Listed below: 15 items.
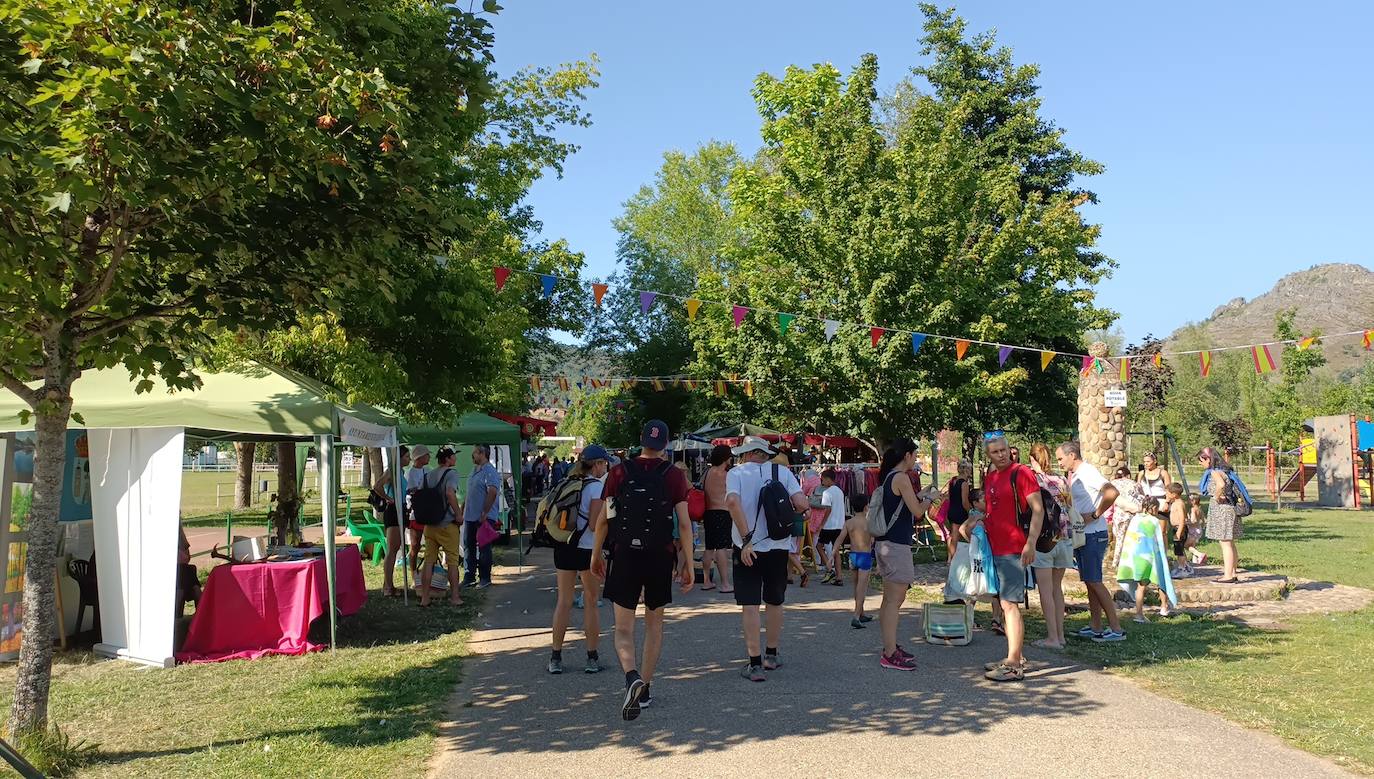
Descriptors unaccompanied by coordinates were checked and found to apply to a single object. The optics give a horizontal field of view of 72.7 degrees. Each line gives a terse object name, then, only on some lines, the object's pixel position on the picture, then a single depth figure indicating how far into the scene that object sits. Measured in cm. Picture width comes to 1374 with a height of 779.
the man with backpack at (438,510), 1021
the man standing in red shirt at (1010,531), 662
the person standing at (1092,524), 786
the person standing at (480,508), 1184
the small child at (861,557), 865
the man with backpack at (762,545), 673
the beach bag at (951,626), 790
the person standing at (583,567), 705
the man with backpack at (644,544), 586
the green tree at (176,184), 452
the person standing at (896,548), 694
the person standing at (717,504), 1001
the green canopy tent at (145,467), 765
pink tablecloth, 793
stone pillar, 1442
